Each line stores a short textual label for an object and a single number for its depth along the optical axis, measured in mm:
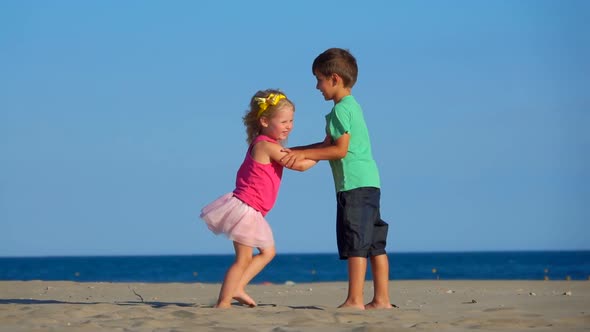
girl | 14180
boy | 14078
